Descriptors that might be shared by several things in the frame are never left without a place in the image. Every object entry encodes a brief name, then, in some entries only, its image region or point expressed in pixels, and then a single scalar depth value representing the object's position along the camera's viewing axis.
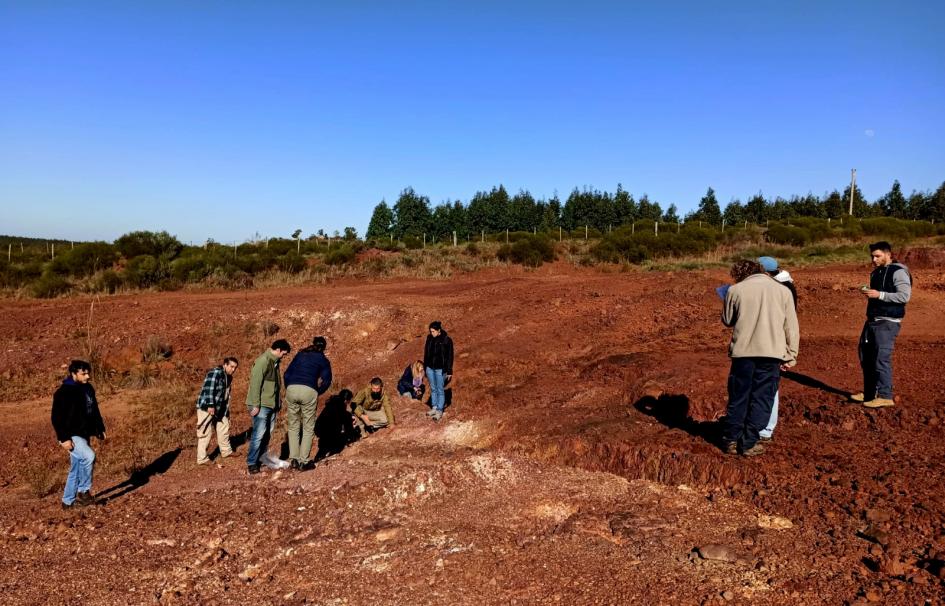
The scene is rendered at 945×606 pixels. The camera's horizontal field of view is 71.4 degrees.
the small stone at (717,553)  4.33
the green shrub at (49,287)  22.84
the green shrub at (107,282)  23.40
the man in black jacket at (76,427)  6.85
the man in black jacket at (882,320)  6.34
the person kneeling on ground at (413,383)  10.59
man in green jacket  7.83
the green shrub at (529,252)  30.01
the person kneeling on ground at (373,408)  9.23
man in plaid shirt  8.54
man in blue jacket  7.68
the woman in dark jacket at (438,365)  9.26
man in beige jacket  5.45
